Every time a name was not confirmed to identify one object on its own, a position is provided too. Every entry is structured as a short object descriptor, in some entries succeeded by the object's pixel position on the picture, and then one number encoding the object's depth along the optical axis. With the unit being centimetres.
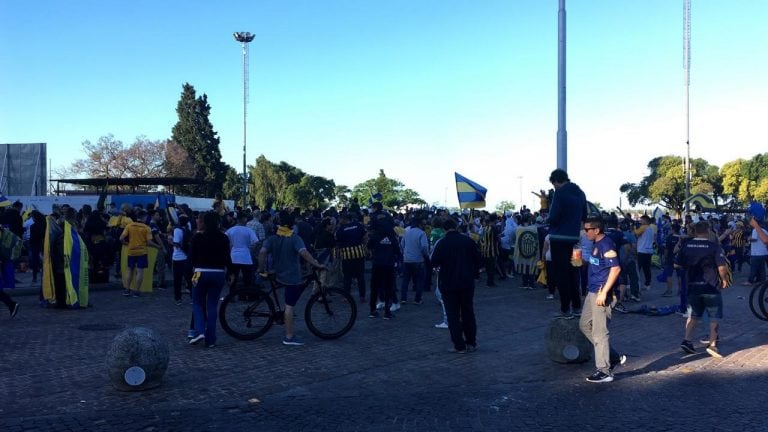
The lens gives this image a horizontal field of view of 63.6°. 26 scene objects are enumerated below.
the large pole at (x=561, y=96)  1296
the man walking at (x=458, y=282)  844
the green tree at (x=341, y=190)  9286
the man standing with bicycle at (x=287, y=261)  899
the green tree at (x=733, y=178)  6756
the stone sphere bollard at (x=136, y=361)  654
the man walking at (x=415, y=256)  1299
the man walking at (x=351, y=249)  1295
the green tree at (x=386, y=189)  8162
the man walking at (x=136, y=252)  1364
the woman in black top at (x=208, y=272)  854
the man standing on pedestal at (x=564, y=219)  775
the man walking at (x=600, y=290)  685
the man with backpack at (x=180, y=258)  1284
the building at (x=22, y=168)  3188
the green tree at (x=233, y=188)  8150
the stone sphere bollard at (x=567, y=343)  771
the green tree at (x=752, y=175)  6500
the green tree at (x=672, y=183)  6694
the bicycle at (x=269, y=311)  925
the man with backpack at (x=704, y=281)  814
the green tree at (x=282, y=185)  7375
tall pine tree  7206
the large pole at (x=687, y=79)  4709
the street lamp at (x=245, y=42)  5544
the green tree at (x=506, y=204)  7789
